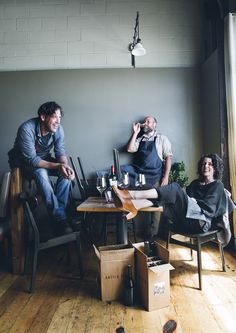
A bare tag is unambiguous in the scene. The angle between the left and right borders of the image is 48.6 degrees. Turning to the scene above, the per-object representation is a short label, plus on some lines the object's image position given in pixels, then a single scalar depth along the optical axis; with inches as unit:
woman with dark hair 77.5
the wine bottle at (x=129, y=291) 74.3
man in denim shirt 97.2
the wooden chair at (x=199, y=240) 84.0
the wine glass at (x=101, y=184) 89.5
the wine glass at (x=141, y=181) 95.0
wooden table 77.4
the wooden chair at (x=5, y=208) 97.3
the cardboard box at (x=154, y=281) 70.7
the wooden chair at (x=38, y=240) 85.5
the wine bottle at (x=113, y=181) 86.2
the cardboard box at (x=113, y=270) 76.2
